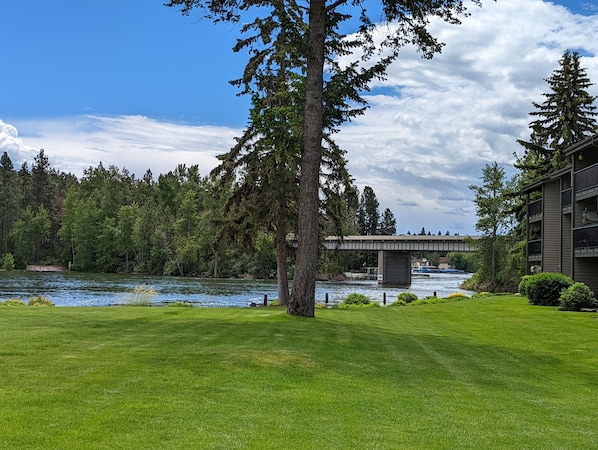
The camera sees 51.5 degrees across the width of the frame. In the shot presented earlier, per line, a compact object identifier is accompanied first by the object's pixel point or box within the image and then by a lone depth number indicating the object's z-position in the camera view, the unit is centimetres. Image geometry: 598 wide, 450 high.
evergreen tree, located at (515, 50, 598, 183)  4769
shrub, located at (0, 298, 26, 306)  2949
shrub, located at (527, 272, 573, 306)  2916
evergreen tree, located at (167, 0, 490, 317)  1786
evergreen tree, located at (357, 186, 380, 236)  16362
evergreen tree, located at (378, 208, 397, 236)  18178
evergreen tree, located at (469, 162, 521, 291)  7081
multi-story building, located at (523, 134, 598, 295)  2984
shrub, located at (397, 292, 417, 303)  4161
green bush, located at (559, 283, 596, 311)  2561
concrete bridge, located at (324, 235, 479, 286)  8369
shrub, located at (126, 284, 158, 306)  3768
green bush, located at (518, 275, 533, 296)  3137
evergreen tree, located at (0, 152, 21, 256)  11592
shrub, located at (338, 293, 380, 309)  3588
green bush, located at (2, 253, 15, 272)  10194
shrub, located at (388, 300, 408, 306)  3938
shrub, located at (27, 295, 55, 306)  2974
